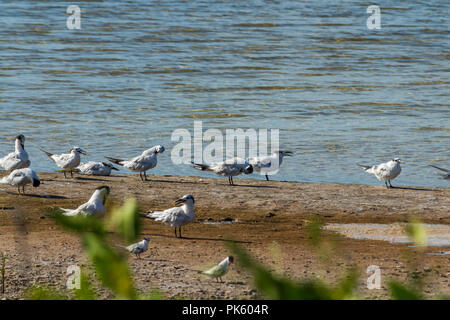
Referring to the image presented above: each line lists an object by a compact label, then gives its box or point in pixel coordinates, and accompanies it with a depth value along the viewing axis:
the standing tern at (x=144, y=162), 11.70
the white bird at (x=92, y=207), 7.54
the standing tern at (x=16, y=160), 11.48
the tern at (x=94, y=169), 11.91
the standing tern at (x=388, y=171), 11.62
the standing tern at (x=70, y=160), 11.71
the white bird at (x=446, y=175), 11.99
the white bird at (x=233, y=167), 11.63
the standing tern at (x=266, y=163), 12.23
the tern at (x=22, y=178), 10.13
